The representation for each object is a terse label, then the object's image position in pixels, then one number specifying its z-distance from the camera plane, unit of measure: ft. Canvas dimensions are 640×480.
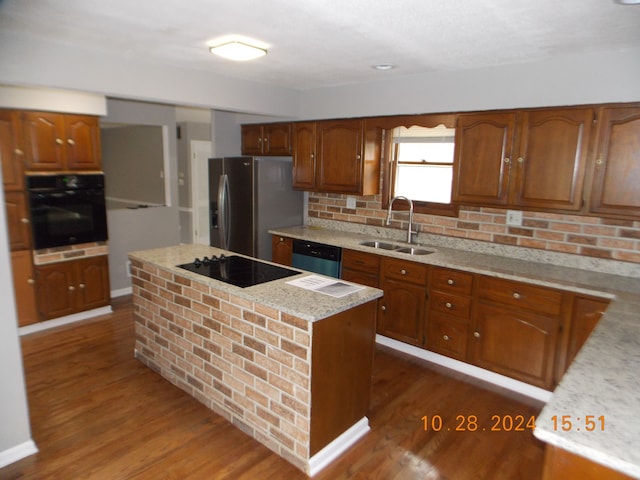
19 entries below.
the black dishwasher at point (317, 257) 13.03
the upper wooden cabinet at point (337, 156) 13.12
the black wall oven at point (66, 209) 12.32
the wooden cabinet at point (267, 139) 15.10
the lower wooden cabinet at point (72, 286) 12.94
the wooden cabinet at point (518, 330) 9.25
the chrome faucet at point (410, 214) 12.70
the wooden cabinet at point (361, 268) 12.10
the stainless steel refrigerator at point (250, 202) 14.61
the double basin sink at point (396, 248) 12.36
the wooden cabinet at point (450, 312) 10.45
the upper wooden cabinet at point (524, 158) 9.32
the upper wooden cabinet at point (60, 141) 12.13
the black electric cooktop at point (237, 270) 8.79
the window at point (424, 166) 12.34
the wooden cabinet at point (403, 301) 11.25
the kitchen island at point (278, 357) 7.16
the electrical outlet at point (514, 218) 11.02
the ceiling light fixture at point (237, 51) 8.31
